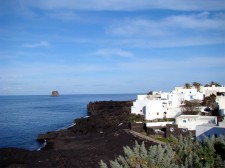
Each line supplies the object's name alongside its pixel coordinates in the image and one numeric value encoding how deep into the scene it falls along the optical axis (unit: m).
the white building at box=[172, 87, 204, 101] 64.75
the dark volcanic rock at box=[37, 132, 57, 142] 48.38
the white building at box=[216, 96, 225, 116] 44.78
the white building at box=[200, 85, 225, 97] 69.18
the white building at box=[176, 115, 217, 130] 39.25
